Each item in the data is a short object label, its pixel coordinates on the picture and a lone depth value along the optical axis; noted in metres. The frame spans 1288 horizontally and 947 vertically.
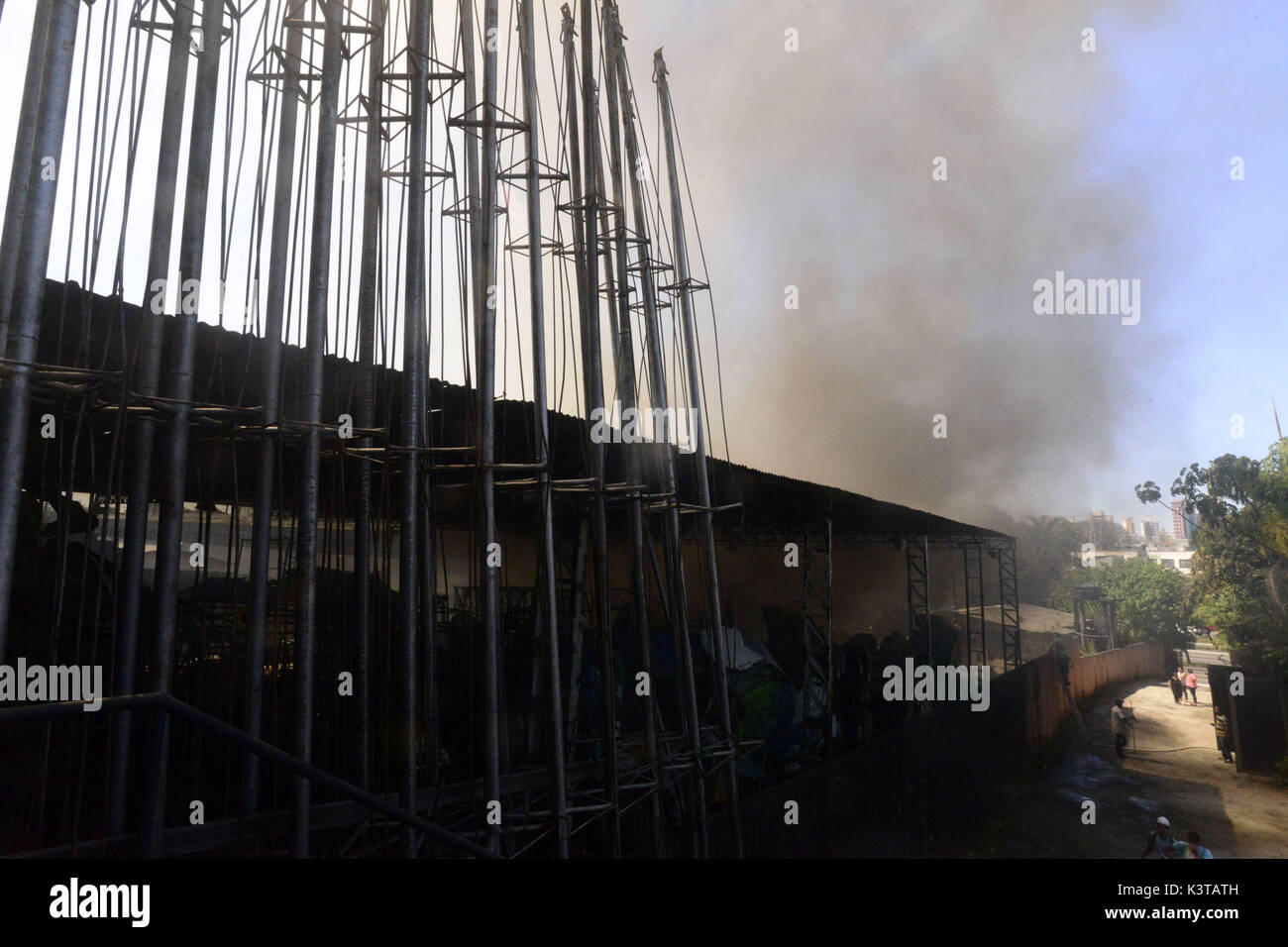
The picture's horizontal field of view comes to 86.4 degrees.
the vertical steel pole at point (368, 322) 5.77
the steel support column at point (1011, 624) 24.59
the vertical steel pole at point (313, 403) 5.06
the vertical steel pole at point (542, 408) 6.30
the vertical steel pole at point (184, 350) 4.70
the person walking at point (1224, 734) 20.00
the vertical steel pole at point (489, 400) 5.88
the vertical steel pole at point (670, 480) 8.34
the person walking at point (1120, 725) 20.00
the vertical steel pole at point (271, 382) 5.03
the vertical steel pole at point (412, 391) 5.65
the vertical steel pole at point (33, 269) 3.88
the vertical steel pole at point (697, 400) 9.14
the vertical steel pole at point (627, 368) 7.86
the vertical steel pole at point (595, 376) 7.08
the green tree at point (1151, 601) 37.97
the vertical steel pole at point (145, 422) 4.41
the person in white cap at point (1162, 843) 9.20
